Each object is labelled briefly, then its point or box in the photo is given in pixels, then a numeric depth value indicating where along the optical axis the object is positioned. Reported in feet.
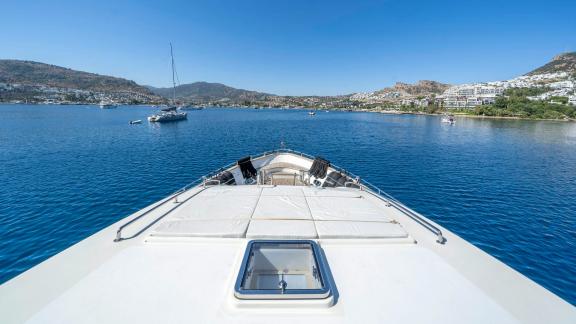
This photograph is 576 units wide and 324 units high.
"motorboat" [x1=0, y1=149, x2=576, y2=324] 9.62
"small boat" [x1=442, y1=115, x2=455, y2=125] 278.38
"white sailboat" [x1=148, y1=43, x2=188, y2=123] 237.90
